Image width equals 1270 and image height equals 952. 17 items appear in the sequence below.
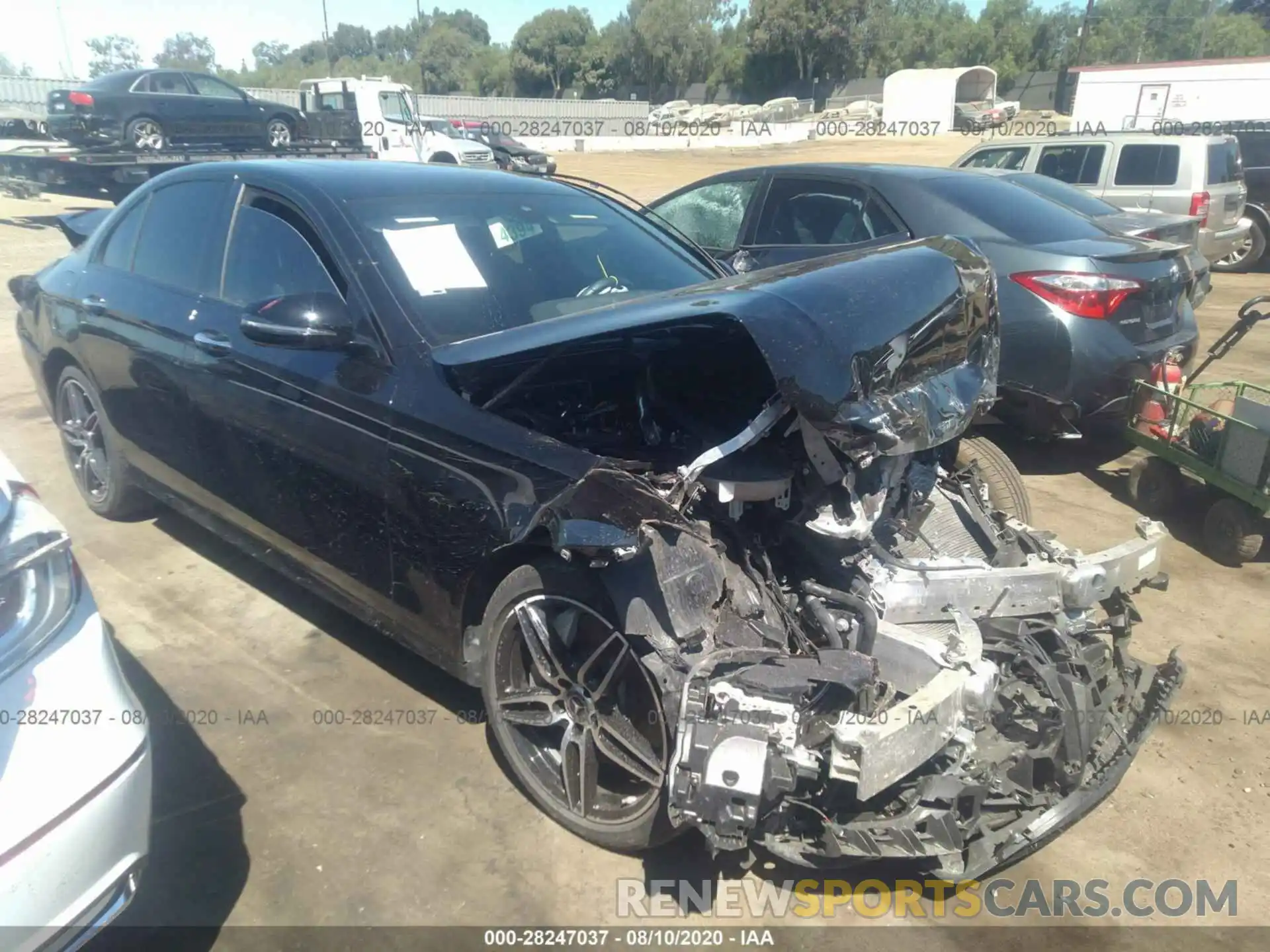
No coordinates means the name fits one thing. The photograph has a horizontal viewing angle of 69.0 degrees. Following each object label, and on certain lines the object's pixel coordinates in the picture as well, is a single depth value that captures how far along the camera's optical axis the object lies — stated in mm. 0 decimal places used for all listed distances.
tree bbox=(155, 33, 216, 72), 107500
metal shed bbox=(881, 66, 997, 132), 44062
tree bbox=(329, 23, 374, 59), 110562
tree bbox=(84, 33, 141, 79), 98438
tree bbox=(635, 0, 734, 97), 72688
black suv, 12852
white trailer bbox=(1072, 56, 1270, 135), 20297
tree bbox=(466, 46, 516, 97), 75938
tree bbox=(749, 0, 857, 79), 65000
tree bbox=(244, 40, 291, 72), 116000
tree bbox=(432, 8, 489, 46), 99062
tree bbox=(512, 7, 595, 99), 73062
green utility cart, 4320
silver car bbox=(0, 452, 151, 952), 1763
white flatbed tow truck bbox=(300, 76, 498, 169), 21828
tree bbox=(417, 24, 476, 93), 79875
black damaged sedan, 2305
